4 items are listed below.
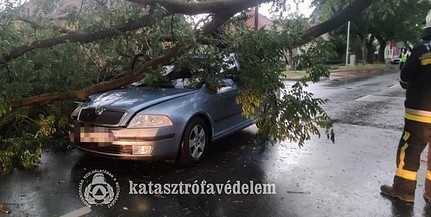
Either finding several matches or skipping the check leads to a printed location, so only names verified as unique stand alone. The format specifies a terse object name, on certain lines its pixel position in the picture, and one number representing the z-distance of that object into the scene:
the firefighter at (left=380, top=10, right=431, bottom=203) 3.59
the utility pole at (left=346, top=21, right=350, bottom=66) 30.99
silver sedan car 4.23
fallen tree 4.74
